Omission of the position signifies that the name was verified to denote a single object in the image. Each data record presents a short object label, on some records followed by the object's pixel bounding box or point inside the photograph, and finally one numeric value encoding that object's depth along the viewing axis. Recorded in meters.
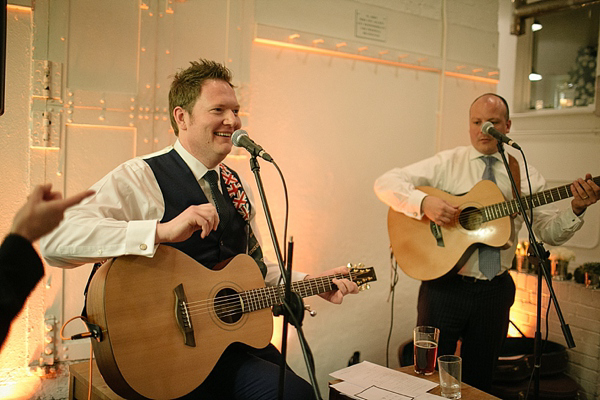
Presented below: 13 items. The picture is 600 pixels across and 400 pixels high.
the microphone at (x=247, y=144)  1.82
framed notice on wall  3.98
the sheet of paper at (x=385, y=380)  2.10
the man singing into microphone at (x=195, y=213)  2.01
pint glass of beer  2.31
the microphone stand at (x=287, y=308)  1.64
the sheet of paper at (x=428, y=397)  2.00
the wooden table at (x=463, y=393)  2.09
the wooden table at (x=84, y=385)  2.36
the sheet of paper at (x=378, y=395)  2.00
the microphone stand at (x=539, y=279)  2.27
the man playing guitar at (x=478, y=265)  3.08
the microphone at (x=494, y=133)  2.57
